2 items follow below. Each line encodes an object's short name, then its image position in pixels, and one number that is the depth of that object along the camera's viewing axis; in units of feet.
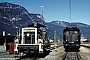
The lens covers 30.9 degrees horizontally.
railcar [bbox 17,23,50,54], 54.34
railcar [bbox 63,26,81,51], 84.06
